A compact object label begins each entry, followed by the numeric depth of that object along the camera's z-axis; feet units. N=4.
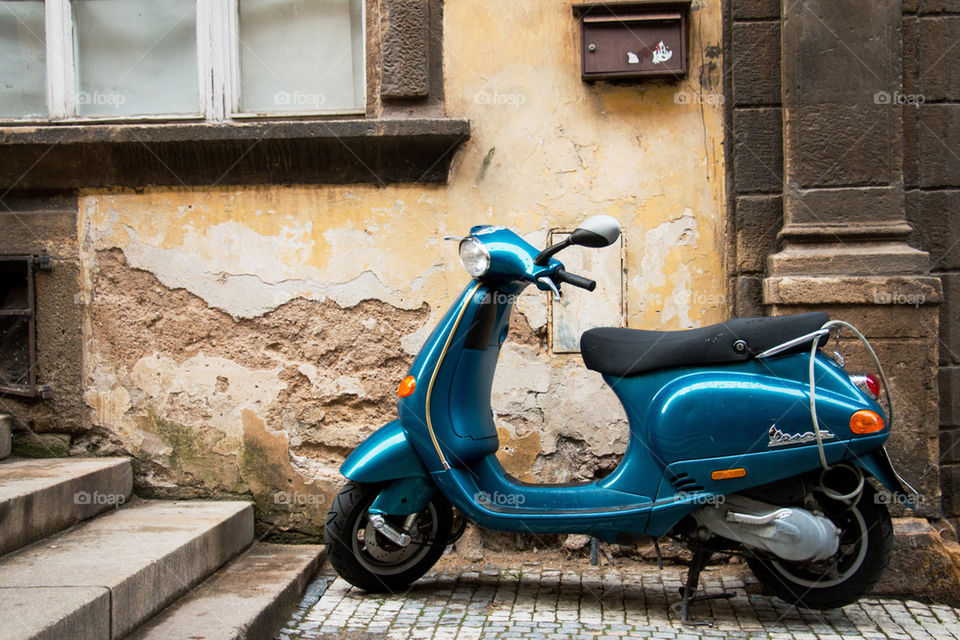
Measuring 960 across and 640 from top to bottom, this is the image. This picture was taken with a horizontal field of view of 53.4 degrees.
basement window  14.73
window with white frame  15.11
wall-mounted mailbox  14.19
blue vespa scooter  10.95
